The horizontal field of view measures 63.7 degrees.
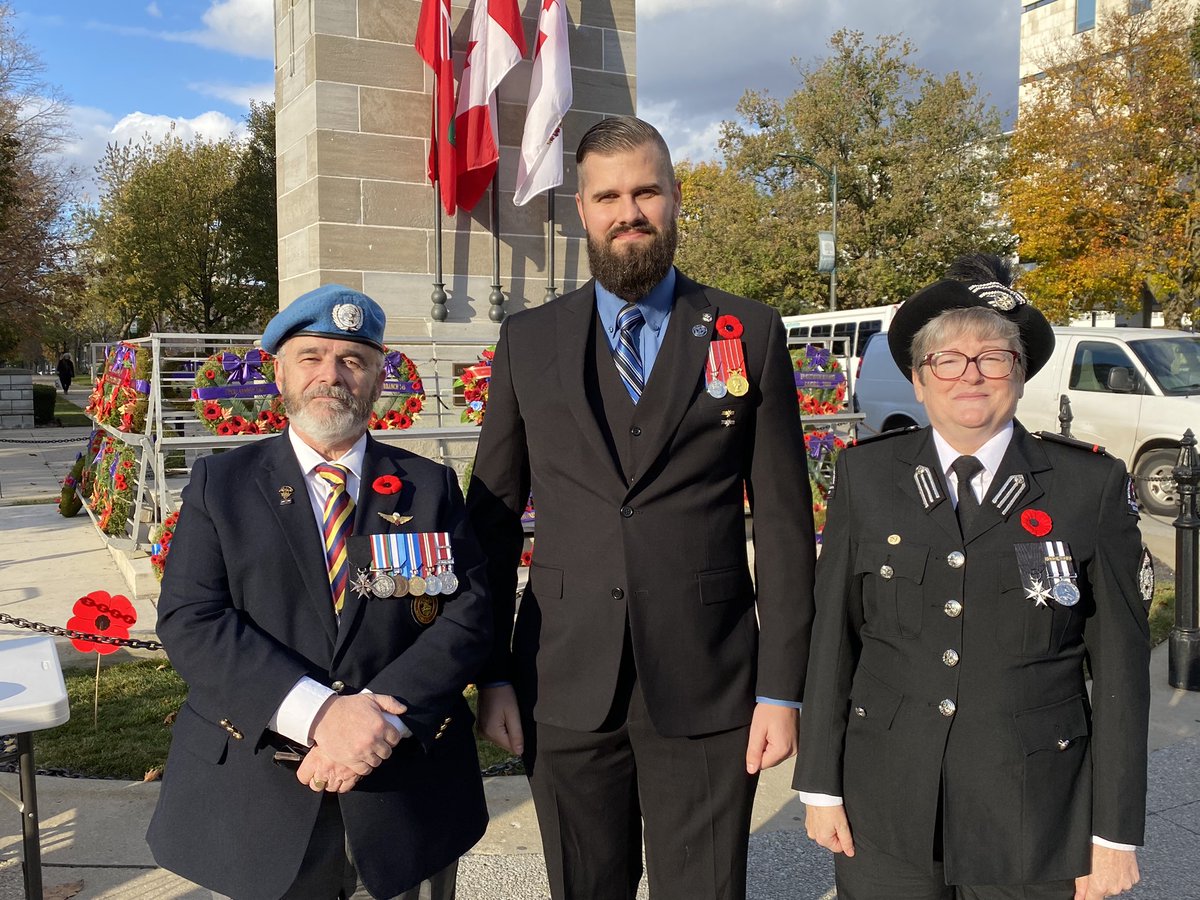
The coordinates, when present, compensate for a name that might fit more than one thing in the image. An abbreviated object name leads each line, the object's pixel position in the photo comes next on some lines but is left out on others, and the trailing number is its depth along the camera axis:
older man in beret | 1.96
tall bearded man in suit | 2.21
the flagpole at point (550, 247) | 8.34
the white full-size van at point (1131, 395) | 10.55
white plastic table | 2.41
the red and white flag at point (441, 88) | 7.50
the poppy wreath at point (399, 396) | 6.94
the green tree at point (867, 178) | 28.73
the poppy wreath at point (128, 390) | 7.58
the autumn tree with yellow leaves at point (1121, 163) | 19.41
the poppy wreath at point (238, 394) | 6.45
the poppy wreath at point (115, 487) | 8.02
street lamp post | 26.58
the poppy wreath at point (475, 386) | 6.96
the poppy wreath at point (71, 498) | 10.48
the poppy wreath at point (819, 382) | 8.85
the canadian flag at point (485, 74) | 7.61
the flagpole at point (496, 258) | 8.17
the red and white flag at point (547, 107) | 7.77
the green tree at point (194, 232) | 29.27
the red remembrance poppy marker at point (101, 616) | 4.36
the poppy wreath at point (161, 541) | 6.13
